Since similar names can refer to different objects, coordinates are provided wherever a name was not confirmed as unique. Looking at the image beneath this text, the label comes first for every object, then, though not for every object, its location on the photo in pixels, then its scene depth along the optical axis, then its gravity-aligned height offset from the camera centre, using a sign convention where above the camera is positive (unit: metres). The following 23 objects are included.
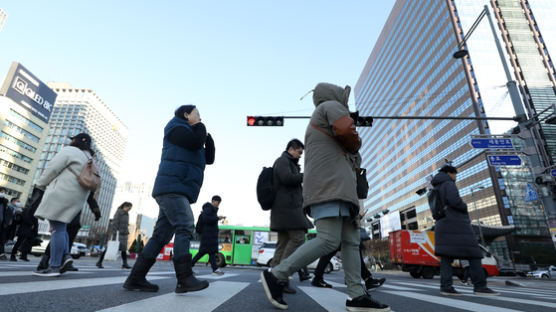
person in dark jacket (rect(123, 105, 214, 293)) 2.57 +0.51
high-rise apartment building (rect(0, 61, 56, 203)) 63.06 +27.76
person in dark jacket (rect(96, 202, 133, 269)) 7.98 +0.74
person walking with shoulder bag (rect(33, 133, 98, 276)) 3.39 +0.58
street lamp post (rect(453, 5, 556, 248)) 9.45 +3.74
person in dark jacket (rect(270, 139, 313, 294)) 3.68 +0.62
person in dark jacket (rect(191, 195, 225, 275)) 6.36 +0.50
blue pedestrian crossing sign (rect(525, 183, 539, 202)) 9.79 +2.12
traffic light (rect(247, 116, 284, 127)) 9.79 +4.27
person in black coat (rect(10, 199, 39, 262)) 7.89 +0.44
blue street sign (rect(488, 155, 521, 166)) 10.33 +3.40
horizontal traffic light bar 9.79 +4.29
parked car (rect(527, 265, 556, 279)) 26.81 -1.26
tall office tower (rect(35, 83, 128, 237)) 106.94 +46.22
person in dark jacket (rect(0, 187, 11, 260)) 7.19 +0.73
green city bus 17.23 +0.65
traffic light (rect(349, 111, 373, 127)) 9.06 +4.05
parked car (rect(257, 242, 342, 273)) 15.38 -0.03
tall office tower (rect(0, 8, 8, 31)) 75.88 +57.82
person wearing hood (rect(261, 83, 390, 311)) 2.19 +0.41
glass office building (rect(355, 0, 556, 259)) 47.66 +30.88
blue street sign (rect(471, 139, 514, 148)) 10.62 +4.03
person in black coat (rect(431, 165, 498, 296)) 4.01 +0.27
